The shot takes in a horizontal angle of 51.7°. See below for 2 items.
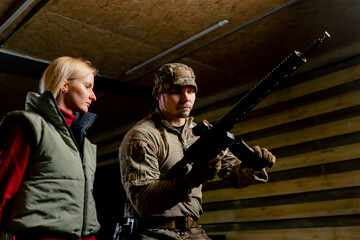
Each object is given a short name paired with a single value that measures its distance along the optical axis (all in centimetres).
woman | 159
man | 200
